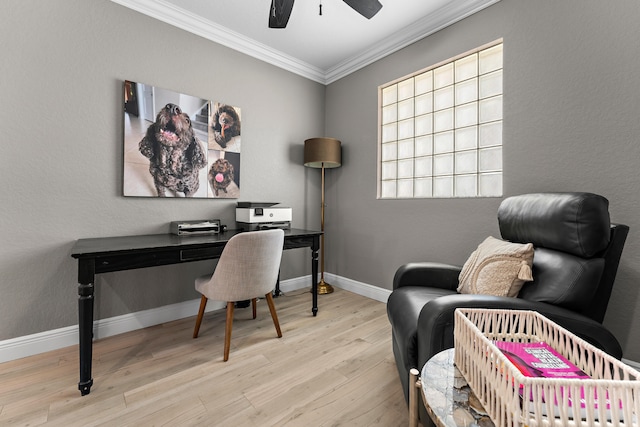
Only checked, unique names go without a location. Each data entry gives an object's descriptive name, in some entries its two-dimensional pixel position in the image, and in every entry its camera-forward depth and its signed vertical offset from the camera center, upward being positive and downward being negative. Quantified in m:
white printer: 2.44 -0.05
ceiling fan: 1.68 +1.26
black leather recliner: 1.09 -0.33
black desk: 1.45 -0.27
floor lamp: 2.93 +0.63
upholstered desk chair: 1.74 -0.39
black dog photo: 2.14 +0.56
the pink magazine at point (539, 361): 0.67 -0.39
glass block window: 2.16 +0.73
